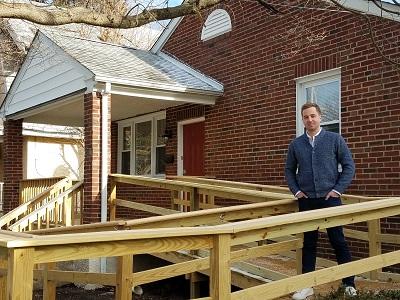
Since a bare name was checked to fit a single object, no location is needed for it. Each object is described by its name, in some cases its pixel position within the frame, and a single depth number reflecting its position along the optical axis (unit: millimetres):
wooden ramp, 2691
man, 4707
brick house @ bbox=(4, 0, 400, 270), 7453
